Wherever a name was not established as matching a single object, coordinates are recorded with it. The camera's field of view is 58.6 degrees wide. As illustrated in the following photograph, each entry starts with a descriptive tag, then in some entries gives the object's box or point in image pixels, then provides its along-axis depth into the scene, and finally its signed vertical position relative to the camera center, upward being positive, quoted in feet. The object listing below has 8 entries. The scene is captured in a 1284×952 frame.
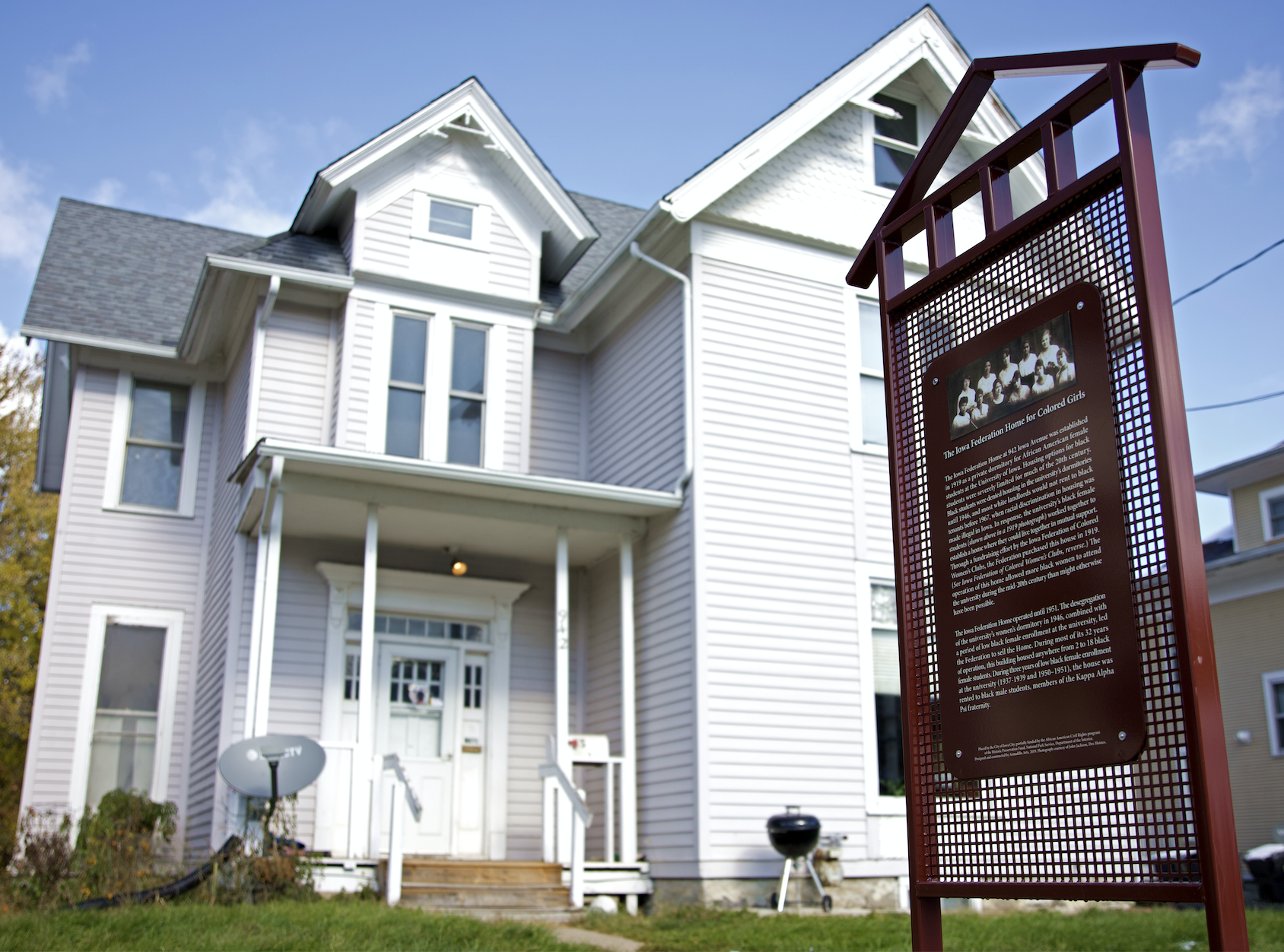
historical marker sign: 9.86 +2.32
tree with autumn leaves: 69.05 +14.10
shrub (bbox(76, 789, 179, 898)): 28.71 -1.61
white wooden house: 33.14 +8.16
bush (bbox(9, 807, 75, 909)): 27.91 -2.28
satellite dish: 29.01 +0.34
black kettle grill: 30.09 -1.50
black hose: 25.95 -2.54
